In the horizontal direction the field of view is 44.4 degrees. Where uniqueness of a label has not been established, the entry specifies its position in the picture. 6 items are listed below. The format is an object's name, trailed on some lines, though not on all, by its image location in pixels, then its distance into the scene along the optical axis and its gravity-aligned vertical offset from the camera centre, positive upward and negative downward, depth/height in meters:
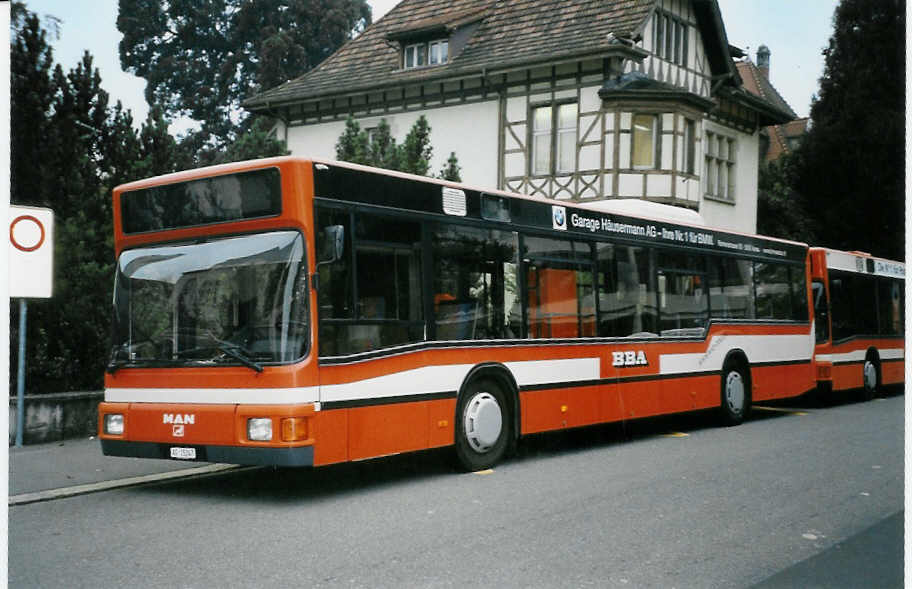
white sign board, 6.46 +0.55
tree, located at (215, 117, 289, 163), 17.89 +3.03
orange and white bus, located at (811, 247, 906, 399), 17.72 +0.12
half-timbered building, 25.31 +5.75
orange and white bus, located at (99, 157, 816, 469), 8.36 +0.13
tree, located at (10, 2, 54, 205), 9.76 +2.09
